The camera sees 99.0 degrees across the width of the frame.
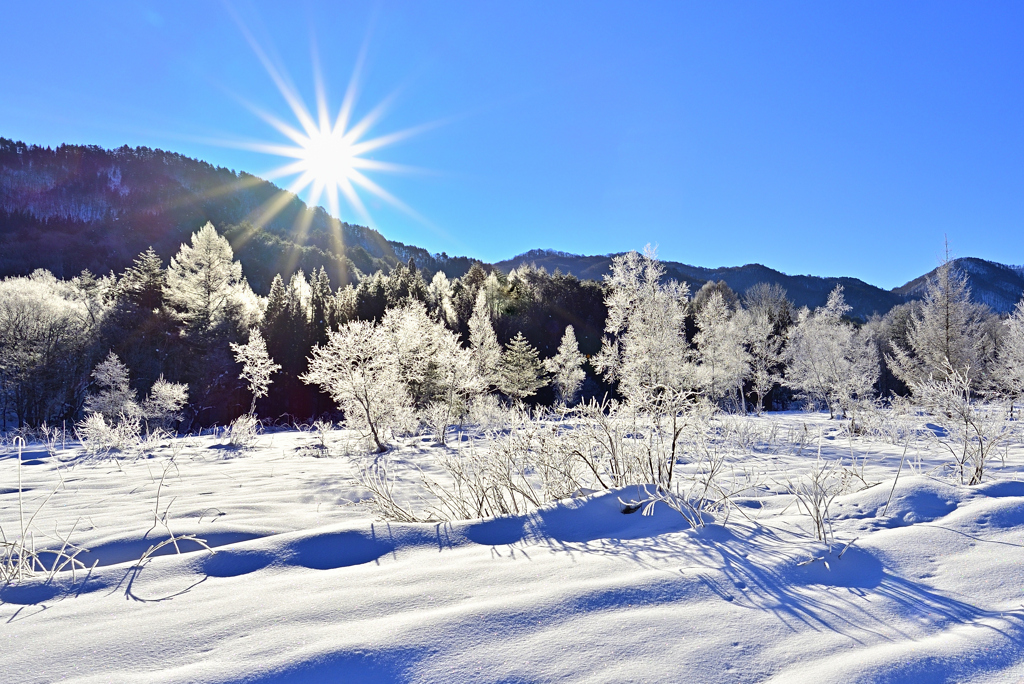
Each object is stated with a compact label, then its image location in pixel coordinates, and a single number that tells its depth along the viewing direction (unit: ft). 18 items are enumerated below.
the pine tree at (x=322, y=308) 108.27
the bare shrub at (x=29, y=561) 6.79
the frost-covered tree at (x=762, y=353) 95.91
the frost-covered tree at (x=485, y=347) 75.46
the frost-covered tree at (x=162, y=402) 54.65
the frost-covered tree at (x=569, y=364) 86.22
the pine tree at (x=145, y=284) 88.63
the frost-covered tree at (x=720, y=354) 85.25
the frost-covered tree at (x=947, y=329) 54.75
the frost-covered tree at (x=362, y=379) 35.12
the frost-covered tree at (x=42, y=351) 71.26
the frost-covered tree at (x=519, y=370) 80.84
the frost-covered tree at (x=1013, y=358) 46.86
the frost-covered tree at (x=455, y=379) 56.49
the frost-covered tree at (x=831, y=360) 67.15
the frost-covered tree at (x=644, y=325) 55.88
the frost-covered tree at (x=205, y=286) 87.61
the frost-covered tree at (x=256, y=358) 66.03
